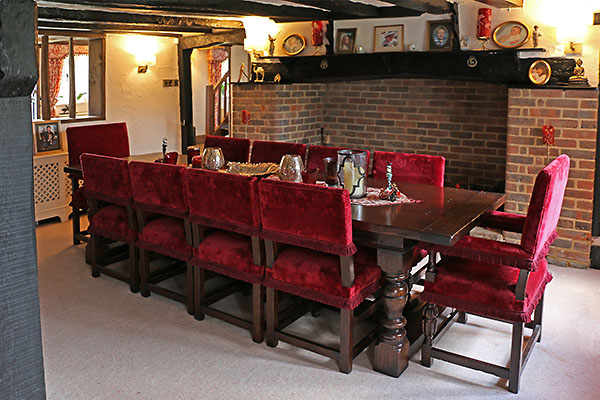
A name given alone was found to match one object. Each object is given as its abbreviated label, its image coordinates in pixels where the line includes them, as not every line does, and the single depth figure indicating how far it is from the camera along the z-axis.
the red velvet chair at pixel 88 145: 4.83
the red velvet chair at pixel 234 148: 4.97
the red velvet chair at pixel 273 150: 4.58
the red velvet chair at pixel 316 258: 2.73
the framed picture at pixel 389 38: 5.18
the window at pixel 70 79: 6.14
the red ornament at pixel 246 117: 6.03
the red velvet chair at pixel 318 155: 4.43
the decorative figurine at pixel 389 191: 3.29
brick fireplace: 4.34
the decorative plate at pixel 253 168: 3.99
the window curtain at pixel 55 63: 6.33
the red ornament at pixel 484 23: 4.62
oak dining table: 2.70
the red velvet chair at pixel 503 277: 2.58
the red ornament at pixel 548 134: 4.35
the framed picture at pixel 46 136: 5.62
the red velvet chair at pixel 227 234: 3.04
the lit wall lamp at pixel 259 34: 5.55
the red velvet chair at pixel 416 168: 3.92
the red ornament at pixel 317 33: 5.55
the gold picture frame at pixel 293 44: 5.70
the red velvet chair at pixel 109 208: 3.78
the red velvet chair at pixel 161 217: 3.42
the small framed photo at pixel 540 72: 4.39
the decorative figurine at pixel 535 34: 4.44
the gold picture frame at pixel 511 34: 4.50
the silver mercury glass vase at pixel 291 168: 3.49
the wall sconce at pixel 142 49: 7.07
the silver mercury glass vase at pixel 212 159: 4.02
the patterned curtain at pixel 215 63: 11.23
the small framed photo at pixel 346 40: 5.43
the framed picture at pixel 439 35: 4.89
